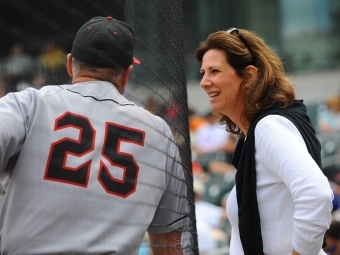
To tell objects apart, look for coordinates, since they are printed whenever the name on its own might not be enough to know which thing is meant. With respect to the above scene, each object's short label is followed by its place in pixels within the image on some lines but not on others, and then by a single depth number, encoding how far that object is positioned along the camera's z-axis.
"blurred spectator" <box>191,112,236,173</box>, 18.39
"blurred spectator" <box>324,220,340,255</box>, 10.63
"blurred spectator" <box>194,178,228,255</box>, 12.30
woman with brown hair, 4.82
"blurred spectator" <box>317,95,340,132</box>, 20.34
